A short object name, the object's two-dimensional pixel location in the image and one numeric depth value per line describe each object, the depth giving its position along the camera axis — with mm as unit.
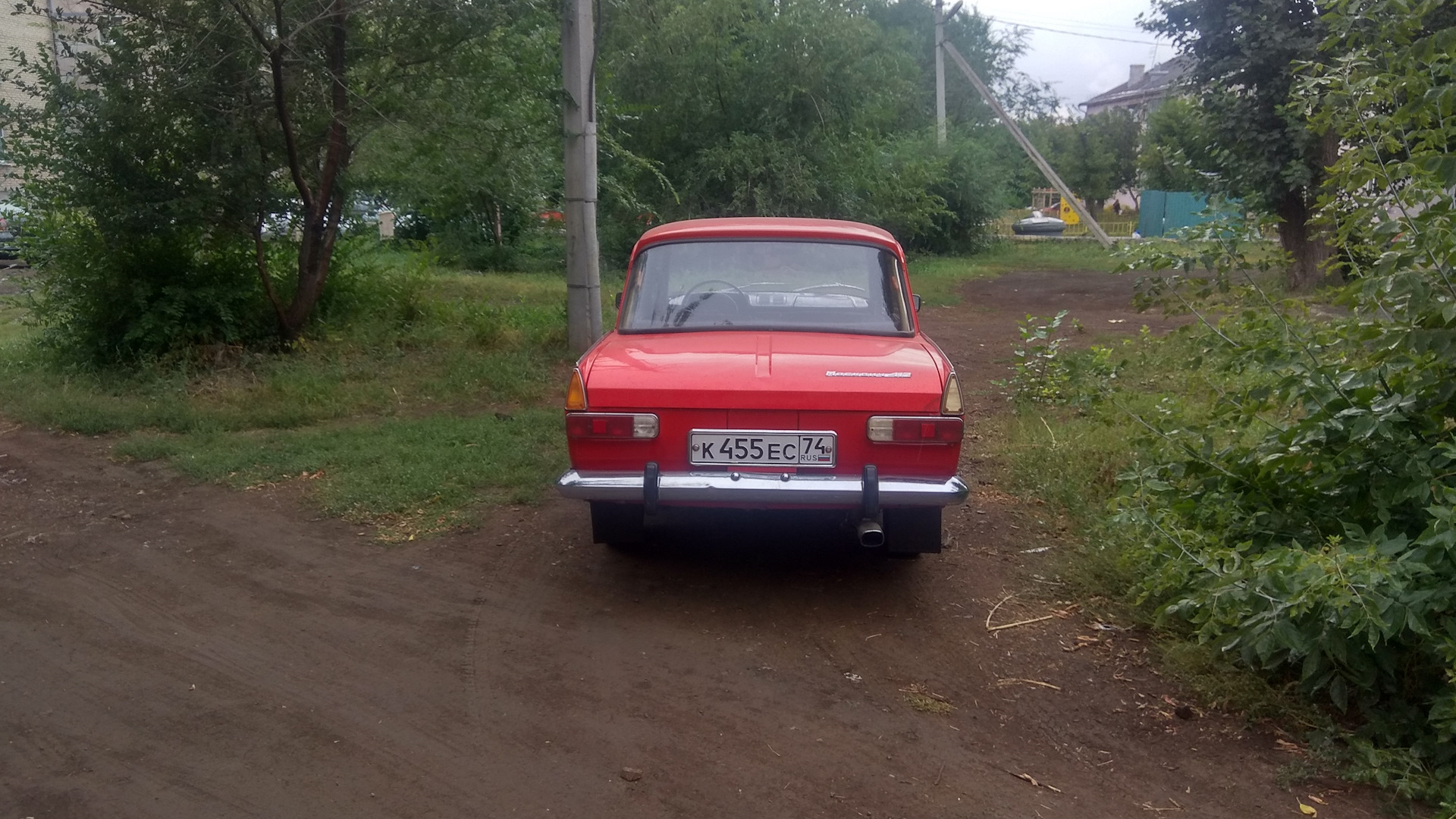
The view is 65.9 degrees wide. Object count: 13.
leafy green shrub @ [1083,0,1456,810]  3588
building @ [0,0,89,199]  9008
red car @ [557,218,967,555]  4613
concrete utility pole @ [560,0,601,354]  10391
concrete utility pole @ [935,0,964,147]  28047
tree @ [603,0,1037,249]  19156
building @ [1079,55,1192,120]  56875
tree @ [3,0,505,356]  9164
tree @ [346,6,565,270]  10305
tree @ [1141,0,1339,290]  14805
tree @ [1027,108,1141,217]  44531
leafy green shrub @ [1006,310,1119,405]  8406
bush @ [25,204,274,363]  9898
